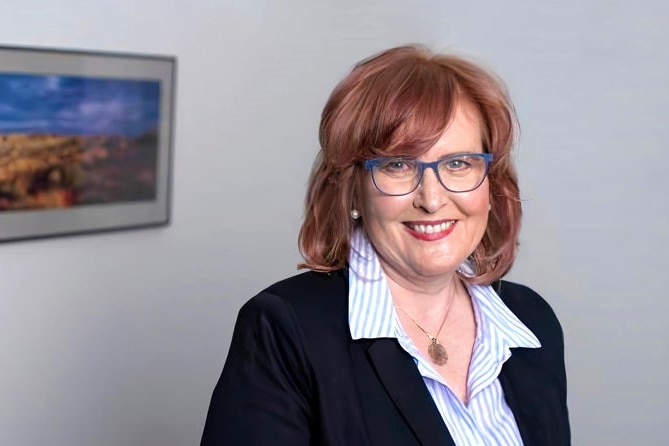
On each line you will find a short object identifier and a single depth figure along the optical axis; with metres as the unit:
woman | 1.61
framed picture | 2.87
